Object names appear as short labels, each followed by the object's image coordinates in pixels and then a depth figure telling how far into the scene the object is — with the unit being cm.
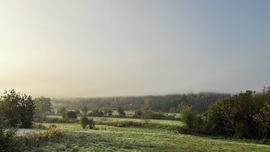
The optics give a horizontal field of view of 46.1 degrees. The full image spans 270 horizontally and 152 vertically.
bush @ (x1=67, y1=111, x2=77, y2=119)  11875
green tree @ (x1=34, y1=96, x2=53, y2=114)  18822
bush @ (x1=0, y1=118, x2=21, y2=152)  2373
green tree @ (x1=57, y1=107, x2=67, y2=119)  11914
